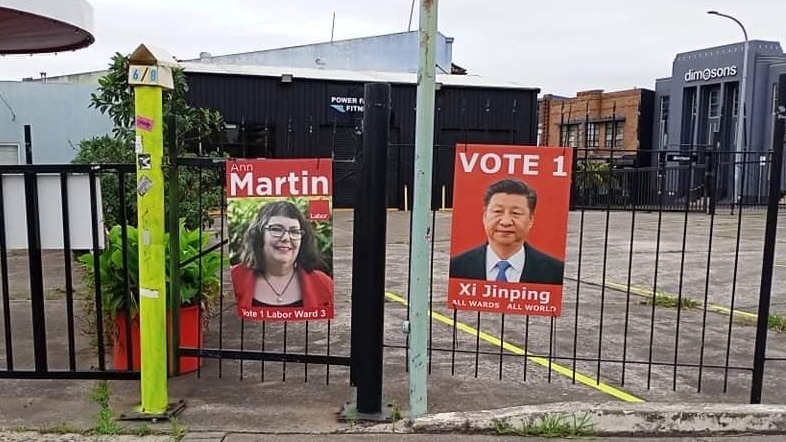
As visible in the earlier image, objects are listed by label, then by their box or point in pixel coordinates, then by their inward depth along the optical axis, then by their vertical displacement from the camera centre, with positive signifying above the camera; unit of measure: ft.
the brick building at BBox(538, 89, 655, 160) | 133.18 +7.99
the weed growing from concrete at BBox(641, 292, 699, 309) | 28.07 -5.79
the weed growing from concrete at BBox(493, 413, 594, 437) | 14.38 -5.52
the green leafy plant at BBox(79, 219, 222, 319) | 17.28 -3.03
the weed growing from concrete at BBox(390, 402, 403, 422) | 14.90 -5.50
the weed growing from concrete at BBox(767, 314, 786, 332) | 23.86 -5.62
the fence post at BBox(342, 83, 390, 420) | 14.35 -2.16
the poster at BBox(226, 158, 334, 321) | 15.26 -1.84
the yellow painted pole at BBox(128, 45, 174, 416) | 13.96 -1.26
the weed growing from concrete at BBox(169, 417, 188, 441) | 14.01 -5.60
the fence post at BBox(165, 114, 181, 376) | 15.79 -2.46
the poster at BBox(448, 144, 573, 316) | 15.11 -1.57
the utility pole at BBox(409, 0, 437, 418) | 13.69 -1.23
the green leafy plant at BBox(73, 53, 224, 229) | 25.66 +0.46
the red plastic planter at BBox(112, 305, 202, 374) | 17.43 -4.67
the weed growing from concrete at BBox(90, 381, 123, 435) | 14.21 -5.57
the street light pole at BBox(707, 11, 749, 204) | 94.32 +6.79
